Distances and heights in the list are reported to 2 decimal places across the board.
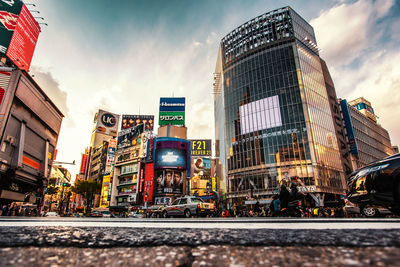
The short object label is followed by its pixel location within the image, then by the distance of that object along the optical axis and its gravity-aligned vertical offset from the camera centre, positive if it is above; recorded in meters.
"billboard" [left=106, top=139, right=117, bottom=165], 56.56 +12.87
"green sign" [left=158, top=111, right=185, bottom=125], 58.34 +21.96
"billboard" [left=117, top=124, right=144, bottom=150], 50.72 +14.86
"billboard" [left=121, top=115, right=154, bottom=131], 75.75 +27.34
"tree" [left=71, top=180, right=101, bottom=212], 47.22 +2.66
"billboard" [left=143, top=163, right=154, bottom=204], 41.67 +3.13
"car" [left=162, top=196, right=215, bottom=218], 13.60 -0.61
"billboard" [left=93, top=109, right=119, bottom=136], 82.25 +29.56
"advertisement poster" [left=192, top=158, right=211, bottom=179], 68.38 +9.48
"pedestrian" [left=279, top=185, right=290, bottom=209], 8.21 +0.03
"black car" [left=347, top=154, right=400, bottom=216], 4.95 +0.28
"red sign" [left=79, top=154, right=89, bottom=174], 81.00 +13.78
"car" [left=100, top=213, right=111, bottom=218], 26.24 -1.70
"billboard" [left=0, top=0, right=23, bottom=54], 27.36 +23.90
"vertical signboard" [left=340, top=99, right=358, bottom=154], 47.64 +15.84
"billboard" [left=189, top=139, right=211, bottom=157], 71.12 +16.78
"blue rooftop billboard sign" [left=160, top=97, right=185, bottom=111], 59.36 +25.99
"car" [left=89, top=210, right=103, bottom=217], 25.54 -1.76
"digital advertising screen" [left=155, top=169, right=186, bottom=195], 42.16 +3.21
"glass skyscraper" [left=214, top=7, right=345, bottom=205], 38.47 +17.03
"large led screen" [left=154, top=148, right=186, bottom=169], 43.78 +8.20
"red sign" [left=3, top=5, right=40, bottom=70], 28.97 +22.86
